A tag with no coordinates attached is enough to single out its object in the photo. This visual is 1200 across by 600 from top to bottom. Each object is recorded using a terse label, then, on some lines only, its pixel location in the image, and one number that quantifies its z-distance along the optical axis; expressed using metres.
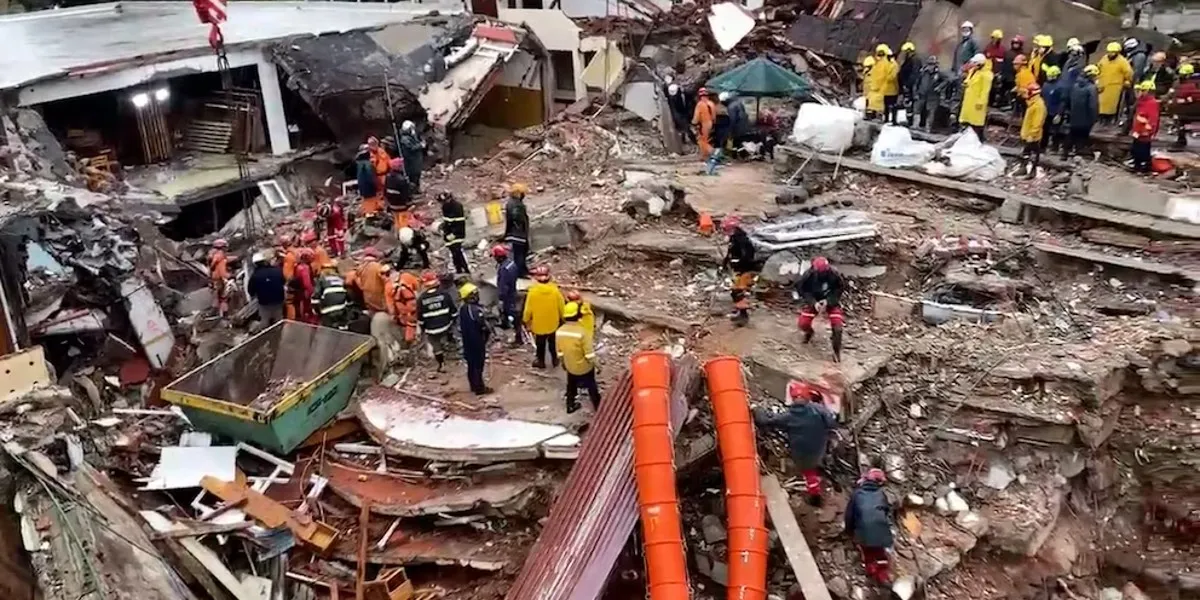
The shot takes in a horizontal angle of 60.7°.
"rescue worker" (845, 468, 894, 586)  8.16
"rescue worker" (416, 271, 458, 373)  10.79
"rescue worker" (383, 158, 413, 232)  14.02
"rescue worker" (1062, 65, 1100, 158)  13.44
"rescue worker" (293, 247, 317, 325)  12.14
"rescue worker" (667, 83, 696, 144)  16.95
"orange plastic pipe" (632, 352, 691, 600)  8.02
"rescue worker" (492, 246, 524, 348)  11.52
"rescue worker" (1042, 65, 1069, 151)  13.75
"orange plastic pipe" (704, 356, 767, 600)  8.14
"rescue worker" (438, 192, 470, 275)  12.82
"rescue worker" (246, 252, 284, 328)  11.90
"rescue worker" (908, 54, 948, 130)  15.32
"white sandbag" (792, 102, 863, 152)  15.38
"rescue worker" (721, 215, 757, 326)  11.27
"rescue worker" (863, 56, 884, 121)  15.88
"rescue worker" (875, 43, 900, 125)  15.71
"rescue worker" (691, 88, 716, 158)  16.27
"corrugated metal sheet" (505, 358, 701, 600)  8.29
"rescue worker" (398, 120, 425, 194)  16.26
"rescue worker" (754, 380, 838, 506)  8.84
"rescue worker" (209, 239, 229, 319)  13.47
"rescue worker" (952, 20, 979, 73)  16.12
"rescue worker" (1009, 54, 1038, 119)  14.60
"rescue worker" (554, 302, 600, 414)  9.60
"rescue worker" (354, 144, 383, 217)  14.65
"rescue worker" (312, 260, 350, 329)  11.52
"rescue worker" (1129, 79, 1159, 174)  13.07
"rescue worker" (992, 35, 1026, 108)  15.81
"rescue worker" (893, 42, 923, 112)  15.76
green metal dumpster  9.98
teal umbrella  15.63
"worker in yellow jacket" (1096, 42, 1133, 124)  13.95
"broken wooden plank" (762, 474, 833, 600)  8.34
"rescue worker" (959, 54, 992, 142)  14.10
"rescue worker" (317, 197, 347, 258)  14.61
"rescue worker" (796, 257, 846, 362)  10.81
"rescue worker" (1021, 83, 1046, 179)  13.57
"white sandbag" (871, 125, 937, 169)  14.60
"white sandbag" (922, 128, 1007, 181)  13.98
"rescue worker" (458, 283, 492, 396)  10.20
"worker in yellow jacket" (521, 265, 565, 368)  10.16
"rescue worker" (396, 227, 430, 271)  13.32
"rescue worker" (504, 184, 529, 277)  12.41
